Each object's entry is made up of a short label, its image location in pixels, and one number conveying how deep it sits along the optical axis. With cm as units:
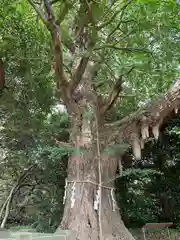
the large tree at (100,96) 255
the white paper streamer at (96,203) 260
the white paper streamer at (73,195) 265
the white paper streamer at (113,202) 279
